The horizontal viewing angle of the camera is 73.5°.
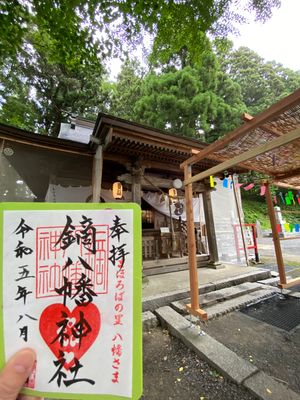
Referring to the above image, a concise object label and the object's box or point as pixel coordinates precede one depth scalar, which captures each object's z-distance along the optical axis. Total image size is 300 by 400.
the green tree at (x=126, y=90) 15.75
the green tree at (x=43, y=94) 11.58
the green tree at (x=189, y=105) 12.55
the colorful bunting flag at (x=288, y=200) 5.12
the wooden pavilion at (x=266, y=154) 2.33
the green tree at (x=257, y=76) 20.39
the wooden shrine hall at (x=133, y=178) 4.71
